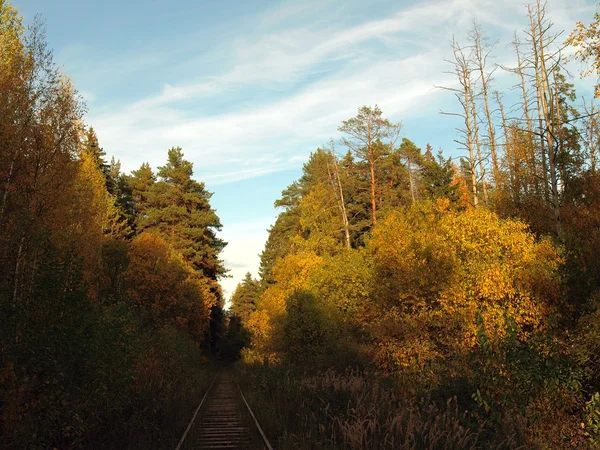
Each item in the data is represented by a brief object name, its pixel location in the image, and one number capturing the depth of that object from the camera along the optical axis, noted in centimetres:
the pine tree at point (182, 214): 5169
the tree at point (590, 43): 1233
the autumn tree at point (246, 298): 9238
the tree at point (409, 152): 5700
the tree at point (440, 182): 3900
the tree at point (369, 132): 3906
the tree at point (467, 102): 2648
